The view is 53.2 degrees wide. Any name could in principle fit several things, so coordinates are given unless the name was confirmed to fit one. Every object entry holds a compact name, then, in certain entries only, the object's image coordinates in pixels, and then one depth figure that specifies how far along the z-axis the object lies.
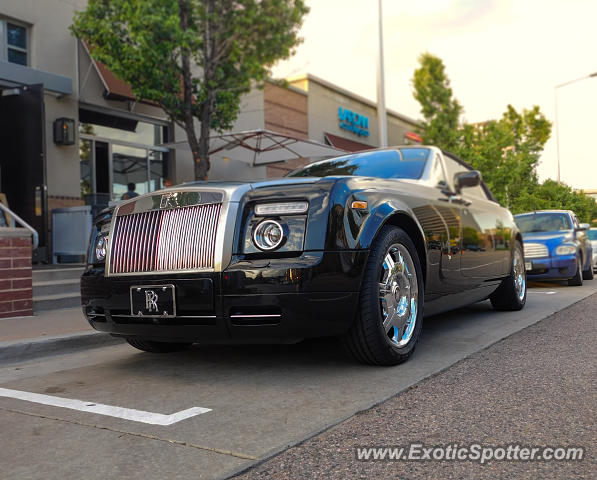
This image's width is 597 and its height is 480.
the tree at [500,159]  19.36
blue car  9.73
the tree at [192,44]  9.97
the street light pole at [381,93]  14.90
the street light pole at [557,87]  26.44
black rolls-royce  3.21
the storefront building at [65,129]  10.69
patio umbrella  13.29
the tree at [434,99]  28.63
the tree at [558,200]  20.45
